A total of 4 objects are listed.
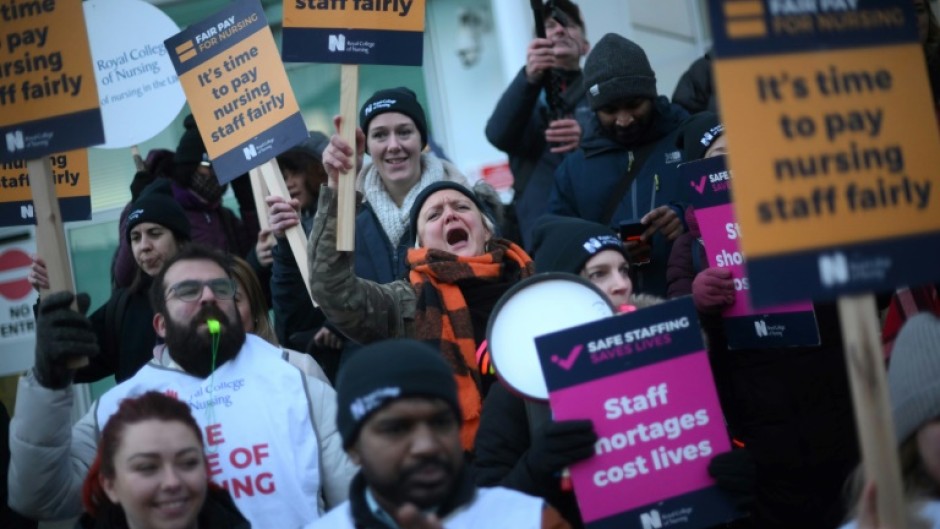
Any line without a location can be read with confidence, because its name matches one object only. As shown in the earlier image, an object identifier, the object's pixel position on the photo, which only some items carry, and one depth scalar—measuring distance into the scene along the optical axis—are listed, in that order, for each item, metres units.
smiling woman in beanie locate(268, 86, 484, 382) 6.44
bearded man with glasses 4.63
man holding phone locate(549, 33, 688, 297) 6.16
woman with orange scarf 5.37
